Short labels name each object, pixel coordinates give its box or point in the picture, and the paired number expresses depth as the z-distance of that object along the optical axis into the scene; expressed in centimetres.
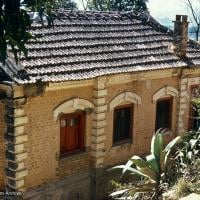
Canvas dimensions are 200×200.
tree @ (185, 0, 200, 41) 4813
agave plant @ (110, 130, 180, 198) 1082
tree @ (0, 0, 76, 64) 462
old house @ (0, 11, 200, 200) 1154
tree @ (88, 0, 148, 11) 4138
